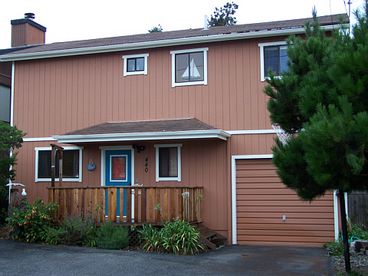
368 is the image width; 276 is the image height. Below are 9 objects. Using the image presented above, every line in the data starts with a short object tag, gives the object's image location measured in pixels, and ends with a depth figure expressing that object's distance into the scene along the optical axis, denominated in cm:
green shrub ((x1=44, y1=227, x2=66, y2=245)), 1255
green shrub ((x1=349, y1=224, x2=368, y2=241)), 1215
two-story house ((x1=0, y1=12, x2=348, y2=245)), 1347
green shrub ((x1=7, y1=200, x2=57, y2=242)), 1277
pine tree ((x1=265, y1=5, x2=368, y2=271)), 618
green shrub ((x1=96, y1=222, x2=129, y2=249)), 1198
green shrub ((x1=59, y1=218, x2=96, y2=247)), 1253
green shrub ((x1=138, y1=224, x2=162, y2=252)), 1170
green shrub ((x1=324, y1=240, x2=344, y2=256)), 1150
